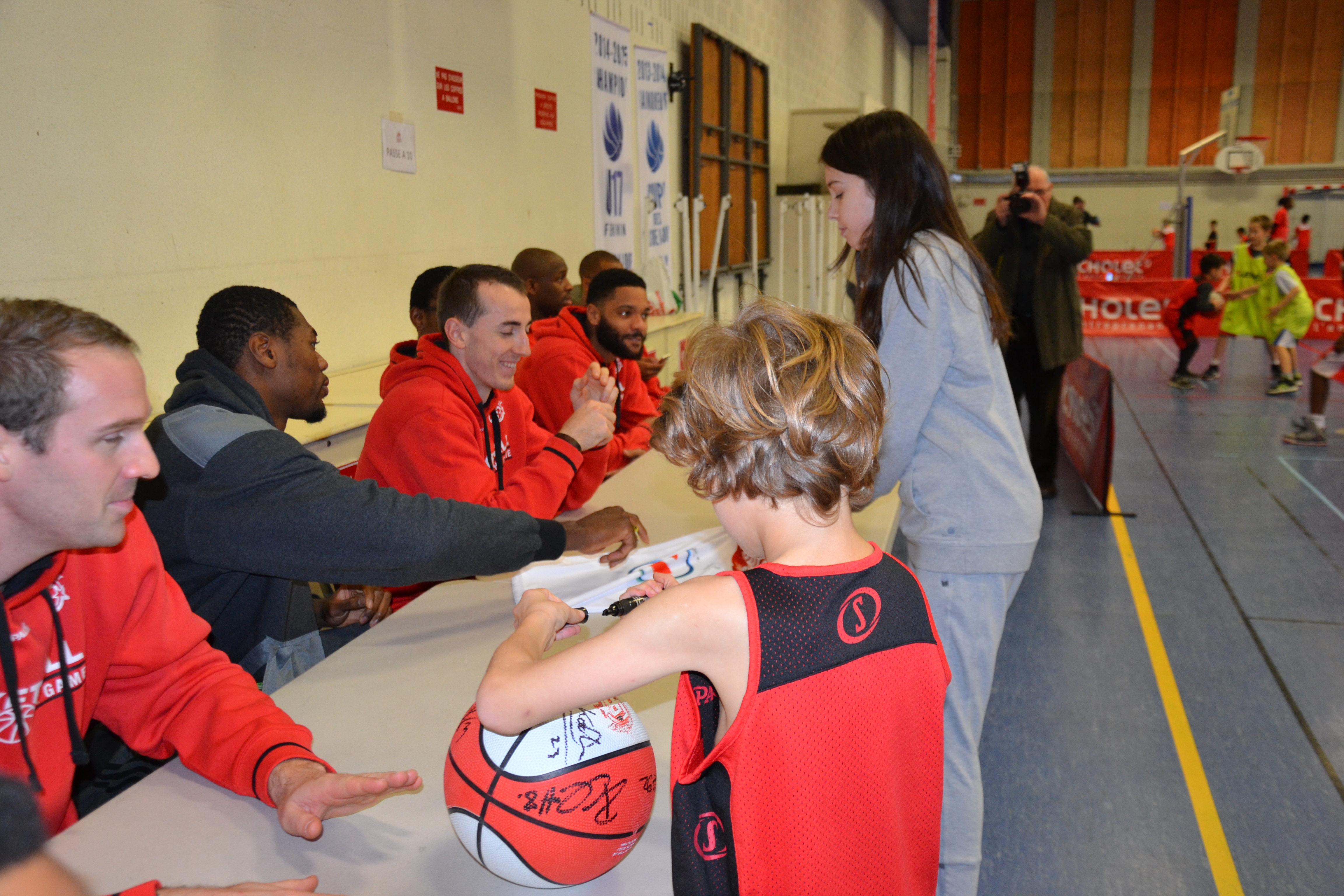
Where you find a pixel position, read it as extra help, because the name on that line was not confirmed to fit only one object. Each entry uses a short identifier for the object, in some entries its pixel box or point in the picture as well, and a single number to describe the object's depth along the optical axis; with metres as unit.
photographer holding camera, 5.05
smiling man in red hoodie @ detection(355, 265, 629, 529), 2.43
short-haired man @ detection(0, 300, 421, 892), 1.21
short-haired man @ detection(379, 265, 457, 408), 3.71
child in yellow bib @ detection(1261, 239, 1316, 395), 8.37
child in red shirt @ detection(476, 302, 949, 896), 0.96
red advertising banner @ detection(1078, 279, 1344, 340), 12.82
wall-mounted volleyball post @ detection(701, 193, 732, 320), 6.65
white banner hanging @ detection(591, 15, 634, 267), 6.34
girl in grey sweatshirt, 1.72
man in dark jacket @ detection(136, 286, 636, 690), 1.70
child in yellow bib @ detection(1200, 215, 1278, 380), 9.31
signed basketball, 1.12
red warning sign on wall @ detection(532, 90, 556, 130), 5.54
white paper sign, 4.15
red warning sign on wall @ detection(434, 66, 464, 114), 4.52
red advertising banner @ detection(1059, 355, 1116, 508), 4.91
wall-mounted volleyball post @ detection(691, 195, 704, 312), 7.09
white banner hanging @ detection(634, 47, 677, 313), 7.11
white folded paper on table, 2.01
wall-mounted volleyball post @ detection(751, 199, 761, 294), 8.84
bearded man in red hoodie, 3.83
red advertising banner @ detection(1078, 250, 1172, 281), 14.75
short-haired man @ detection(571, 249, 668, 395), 4.84
